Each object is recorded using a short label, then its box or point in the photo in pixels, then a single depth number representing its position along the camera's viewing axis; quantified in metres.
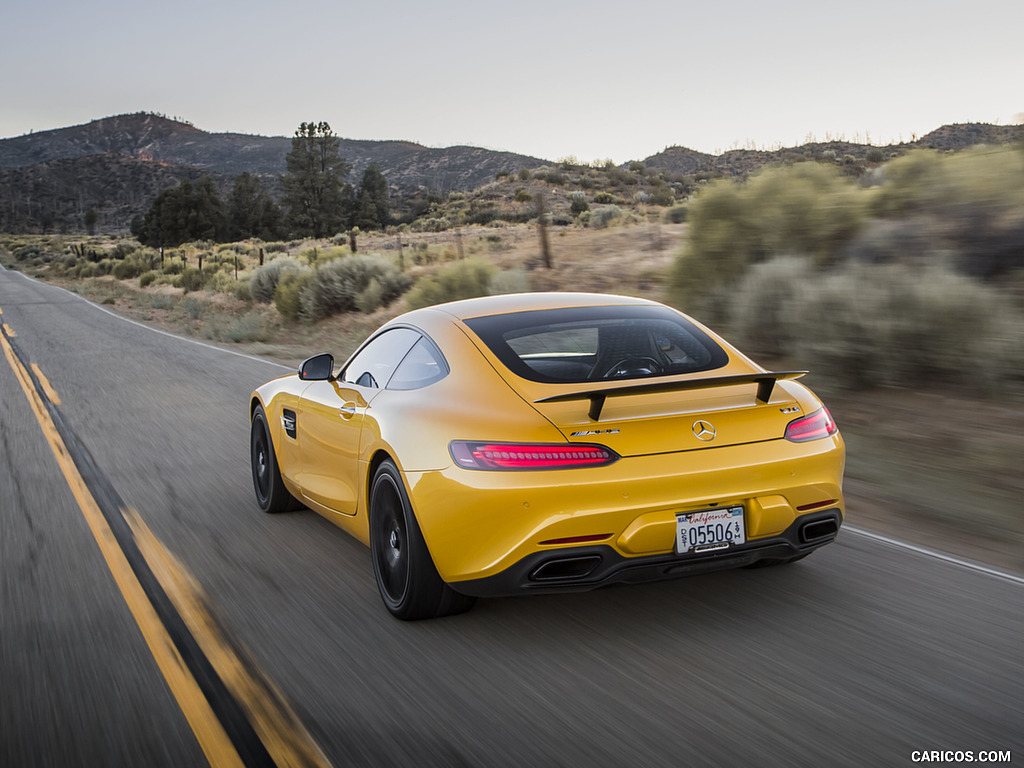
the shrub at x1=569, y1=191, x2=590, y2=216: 48.55
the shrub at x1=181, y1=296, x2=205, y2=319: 29.69
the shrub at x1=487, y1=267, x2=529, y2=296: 18.58
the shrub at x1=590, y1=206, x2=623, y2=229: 35.66
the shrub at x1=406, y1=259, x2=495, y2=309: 19.33
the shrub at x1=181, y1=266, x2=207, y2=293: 42.06
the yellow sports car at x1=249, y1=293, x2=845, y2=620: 3.88
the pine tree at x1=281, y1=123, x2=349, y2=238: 79.88
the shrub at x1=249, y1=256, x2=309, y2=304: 29.88
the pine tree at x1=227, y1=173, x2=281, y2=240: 85.69
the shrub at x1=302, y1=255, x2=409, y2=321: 23.28
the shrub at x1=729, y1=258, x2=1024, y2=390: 8.63
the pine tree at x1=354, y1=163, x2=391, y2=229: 80.19
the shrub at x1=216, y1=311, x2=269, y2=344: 21.53
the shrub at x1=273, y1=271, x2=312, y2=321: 24.50
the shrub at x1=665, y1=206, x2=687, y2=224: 25.85
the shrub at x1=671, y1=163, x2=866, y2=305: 12.11
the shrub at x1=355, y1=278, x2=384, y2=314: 22.48
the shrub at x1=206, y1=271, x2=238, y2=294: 37.33
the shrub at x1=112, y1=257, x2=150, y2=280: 56.22
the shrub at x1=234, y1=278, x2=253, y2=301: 32.09
